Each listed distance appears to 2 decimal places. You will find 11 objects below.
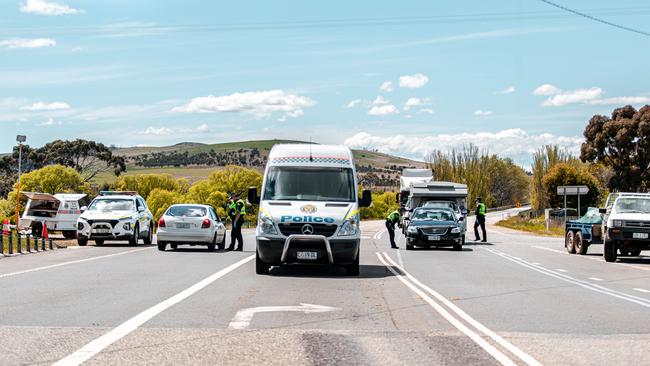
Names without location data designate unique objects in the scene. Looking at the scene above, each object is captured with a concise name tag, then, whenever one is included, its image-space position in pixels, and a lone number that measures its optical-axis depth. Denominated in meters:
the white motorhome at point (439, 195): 39.75
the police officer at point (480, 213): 38.31
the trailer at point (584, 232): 28.72
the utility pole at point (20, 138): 44.35
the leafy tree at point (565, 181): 95.94
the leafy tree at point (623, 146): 79.62
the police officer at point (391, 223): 32.69
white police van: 17.27
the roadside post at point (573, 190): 48.81
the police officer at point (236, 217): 28.00
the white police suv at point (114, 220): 31.14
